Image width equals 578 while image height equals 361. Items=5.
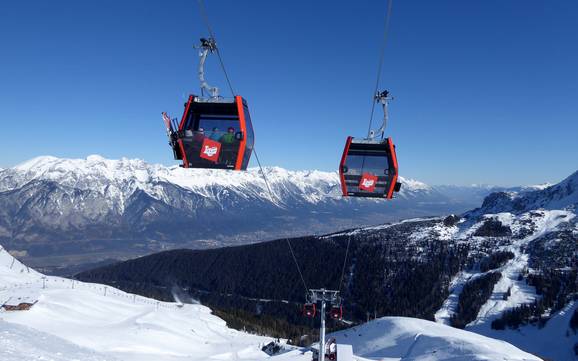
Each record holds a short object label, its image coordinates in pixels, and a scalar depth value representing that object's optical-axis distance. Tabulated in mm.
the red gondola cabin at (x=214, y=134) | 18266
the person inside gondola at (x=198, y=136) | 18631
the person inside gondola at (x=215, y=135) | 18609
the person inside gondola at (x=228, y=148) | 18391
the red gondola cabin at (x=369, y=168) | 22953
